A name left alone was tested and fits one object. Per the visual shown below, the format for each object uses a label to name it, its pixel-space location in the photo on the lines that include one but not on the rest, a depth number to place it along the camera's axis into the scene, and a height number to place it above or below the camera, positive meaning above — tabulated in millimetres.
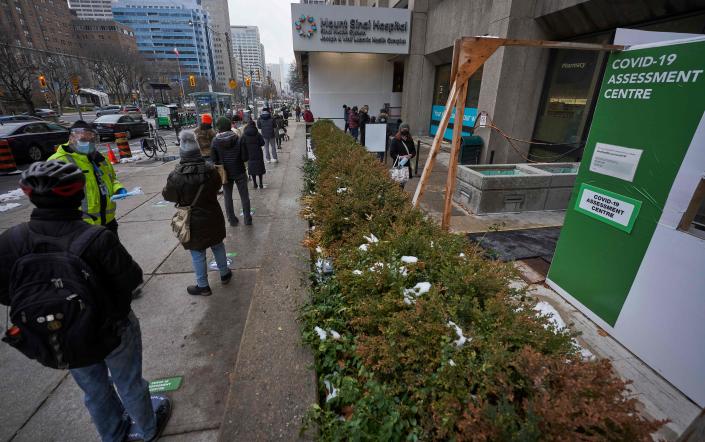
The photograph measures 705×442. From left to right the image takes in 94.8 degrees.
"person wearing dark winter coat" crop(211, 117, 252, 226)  5875 -1197
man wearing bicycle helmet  1656 -950
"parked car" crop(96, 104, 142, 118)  21344 -2415
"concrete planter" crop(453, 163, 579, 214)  6547 -1913
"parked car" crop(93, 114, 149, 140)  18183 -2181
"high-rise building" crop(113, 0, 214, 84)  103812 +17542
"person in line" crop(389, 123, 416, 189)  6923 -1137
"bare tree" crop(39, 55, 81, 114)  41188 +1341
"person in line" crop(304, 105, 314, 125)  16484 -1382
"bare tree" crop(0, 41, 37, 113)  29266 +797
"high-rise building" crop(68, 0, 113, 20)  140250 +31554
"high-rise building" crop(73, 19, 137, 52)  84312 +13441
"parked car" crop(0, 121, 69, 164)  11930 -1940
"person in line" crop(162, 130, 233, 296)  3648 -1150
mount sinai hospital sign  16547 +2885
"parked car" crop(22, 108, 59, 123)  27578 -2592
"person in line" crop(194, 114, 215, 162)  7254 -1033
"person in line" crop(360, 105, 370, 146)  14453 -1125
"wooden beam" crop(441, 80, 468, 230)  3814 -726
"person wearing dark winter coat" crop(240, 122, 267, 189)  7502 -1346
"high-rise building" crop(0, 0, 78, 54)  65062 +12837
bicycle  13031 -2253
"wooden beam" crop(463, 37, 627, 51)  3178 +439
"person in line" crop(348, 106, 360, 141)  15579 -1521
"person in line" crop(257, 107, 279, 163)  10666 -1345
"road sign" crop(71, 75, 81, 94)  16828 -18
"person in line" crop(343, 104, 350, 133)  18381 -1336
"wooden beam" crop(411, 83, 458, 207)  3799 -644
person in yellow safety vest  3535 -888
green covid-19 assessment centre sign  2758 -658
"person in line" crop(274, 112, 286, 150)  14548 -2023
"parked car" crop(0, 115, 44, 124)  16906 -1699
